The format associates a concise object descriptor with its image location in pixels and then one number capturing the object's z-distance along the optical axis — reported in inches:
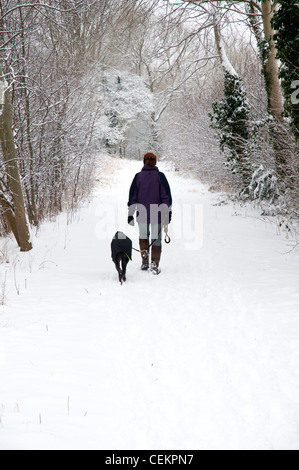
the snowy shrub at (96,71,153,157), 1192.2
